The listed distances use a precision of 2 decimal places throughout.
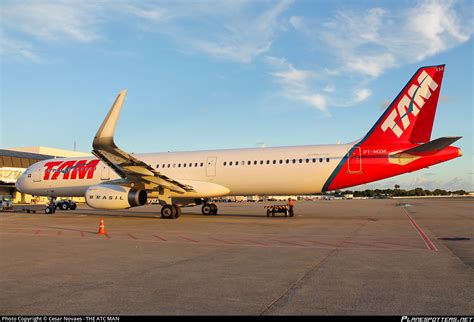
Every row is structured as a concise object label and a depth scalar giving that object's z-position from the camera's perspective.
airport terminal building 55.82
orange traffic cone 15.11
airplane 20.16
